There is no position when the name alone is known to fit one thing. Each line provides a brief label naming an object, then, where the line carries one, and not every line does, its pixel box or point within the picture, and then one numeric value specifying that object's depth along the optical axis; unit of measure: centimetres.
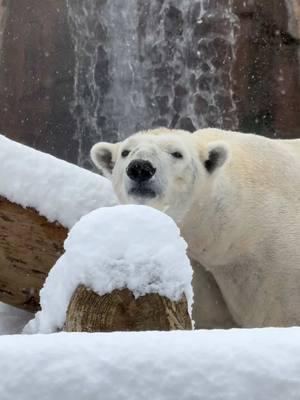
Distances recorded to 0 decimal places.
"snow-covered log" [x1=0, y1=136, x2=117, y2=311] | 740
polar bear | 743
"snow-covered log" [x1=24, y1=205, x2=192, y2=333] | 411
